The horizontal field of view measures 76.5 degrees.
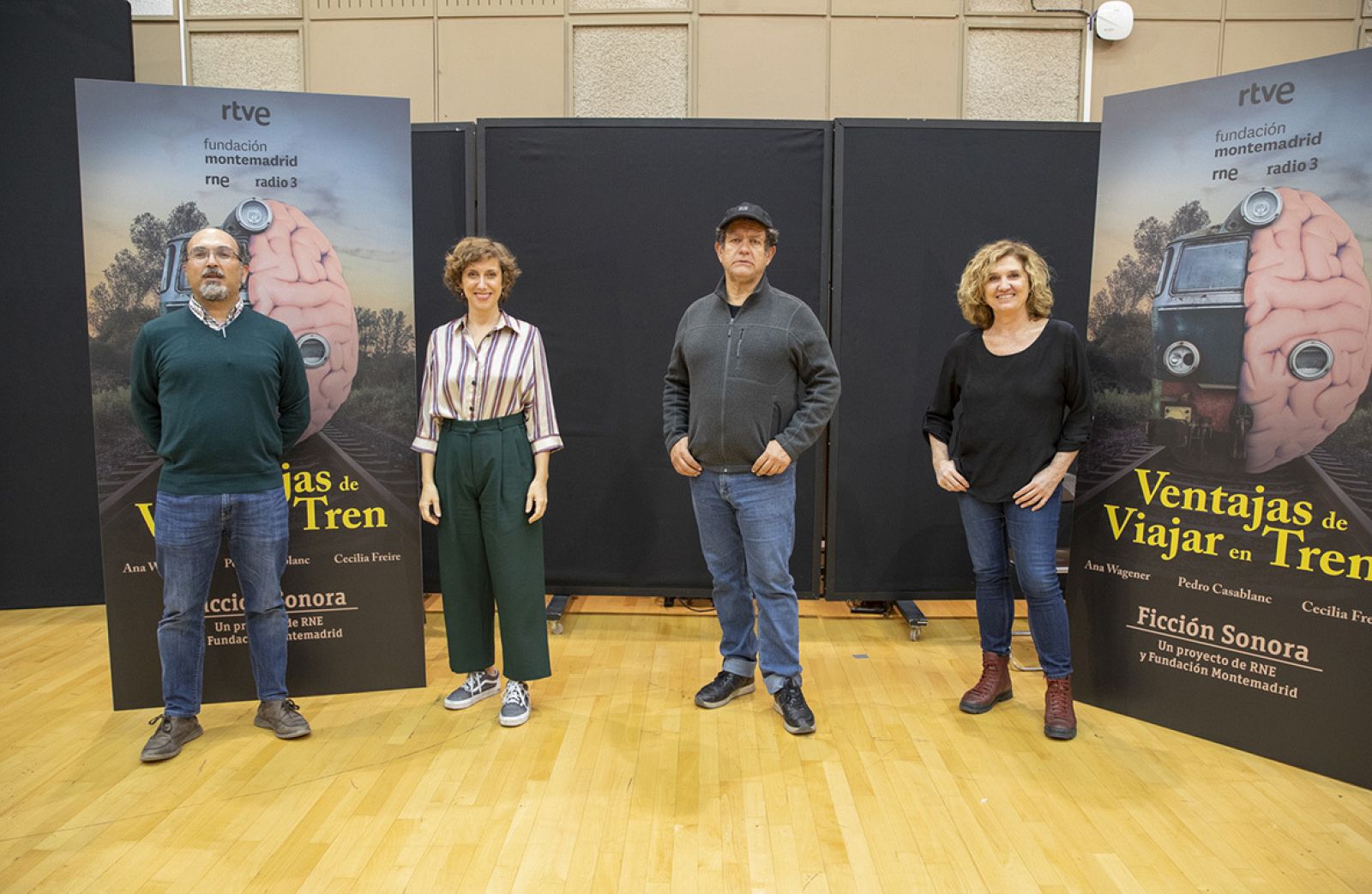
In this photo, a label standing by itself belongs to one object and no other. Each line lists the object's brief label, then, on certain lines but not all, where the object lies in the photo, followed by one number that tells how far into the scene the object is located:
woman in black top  2.73
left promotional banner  2.86
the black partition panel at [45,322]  4.08
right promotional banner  2.56
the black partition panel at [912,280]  3.88
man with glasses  2.56
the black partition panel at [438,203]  3.93
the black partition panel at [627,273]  3.90
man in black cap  2.78
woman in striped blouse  2.77
